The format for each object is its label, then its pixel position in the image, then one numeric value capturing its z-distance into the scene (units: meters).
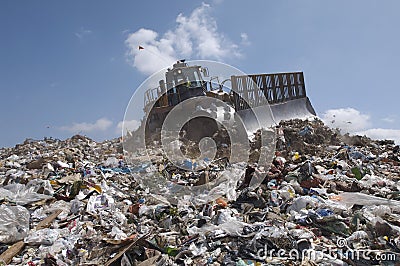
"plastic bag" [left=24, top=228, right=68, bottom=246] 2.96
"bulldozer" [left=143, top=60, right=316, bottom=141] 7.88
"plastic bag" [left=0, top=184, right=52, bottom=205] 3.89
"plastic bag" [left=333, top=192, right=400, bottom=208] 3.46
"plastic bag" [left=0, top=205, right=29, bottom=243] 3.01
